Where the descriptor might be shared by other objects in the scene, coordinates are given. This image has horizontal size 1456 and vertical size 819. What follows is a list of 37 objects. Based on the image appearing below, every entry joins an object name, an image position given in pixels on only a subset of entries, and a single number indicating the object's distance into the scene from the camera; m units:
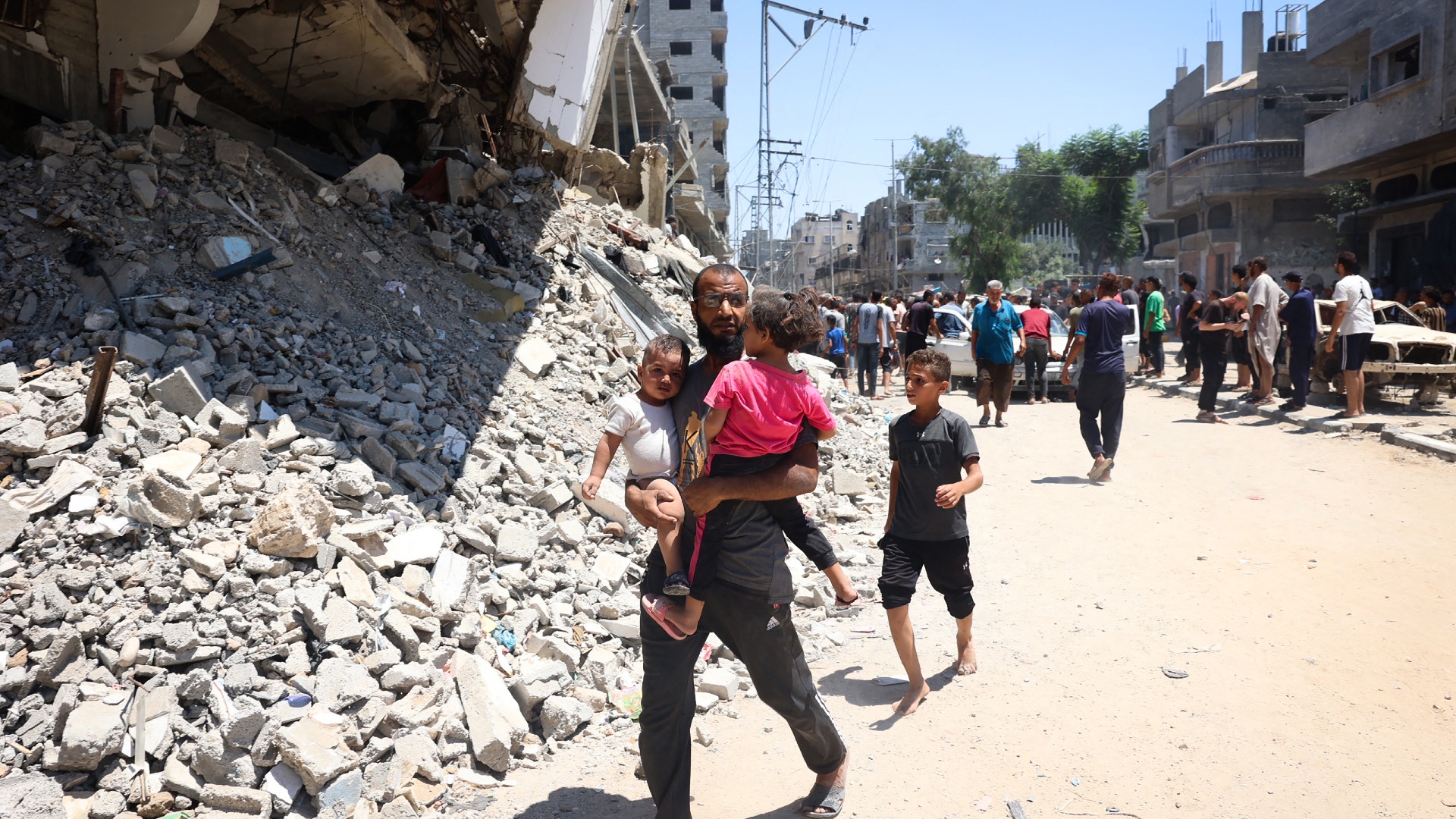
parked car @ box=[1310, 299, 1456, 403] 10.33
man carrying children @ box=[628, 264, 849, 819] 2.71
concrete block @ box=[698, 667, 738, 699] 3.97
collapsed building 3.24
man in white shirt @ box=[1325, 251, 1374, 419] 9.55
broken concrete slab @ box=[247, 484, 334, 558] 3.81
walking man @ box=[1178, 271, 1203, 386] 14.61
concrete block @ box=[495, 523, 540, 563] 4.61
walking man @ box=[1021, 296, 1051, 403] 13.38
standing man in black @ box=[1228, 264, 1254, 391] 11.80
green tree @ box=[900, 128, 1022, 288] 45.09
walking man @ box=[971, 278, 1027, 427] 10.41
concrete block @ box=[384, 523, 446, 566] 4.21
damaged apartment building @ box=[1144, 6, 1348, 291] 30.58
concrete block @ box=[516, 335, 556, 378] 7.16
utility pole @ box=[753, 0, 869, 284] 23.48
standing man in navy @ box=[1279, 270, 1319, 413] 10.20
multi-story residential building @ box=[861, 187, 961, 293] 59.88
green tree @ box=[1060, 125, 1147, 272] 42.16
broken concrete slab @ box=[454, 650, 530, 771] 3.34
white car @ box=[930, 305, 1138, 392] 14.95
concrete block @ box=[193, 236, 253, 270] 5.96
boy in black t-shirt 3.86
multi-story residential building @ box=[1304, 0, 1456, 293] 19.08
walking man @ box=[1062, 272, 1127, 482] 7.71
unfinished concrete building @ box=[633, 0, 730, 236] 42.75
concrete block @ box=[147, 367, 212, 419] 4.56
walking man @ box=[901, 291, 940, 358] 12.91
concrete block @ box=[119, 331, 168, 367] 4.74
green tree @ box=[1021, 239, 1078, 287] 69.57
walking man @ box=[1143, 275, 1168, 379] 14.83
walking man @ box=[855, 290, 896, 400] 14.20
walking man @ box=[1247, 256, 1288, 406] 10.84
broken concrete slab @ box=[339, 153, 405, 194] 8.49
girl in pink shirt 2.65
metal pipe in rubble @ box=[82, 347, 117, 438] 4.18
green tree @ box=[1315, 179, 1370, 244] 27.25
